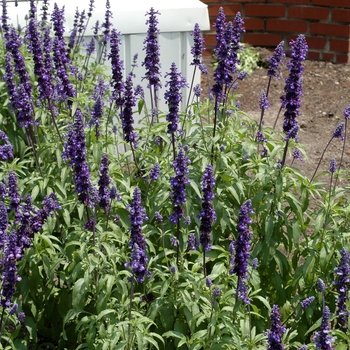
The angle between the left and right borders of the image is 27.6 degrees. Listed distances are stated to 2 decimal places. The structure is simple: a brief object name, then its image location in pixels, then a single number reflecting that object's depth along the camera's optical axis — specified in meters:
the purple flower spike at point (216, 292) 3.88
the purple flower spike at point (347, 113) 4.81
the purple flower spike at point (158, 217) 4.22
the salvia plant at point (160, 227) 4.07
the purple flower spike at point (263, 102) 5.16
